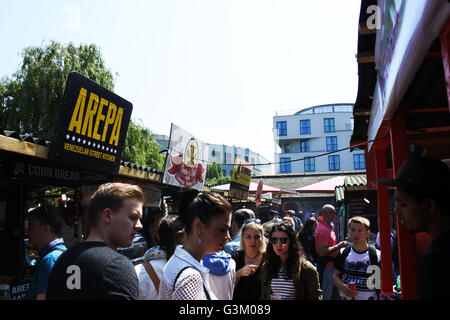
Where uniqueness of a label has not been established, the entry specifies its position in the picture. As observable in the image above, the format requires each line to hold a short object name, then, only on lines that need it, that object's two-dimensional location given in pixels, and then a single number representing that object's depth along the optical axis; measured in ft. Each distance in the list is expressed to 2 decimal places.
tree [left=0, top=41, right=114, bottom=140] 51.34
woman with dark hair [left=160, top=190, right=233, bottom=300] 6.05
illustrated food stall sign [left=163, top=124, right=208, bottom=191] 33.99
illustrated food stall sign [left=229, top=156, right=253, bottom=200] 51.03
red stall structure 5.90
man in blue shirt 11.56
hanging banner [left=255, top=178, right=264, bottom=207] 57.32
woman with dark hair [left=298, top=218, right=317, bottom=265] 26.75
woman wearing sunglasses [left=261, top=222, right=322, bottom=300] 11.96
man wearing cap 4.96
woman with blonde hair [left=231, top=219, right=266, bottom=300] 12.92
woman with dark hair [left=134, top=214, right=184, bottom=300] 9.07
